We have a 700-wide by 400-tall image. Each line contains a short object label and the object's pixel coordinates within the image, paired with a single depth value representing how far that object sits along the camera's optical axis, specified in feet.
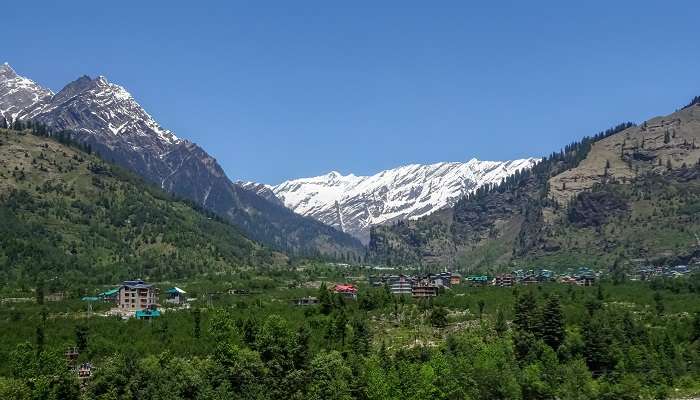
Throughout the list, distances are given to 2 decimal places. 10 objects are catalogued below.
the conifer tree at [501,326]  566.97
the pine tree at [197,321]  554.87
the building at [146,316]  640.95
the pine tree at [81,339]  511.81
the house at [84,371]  473.18
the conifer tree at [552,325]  558.97
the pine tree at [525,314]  566.35
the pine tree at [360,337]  519.60
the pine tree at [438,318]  612.70
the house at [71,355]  492.95
